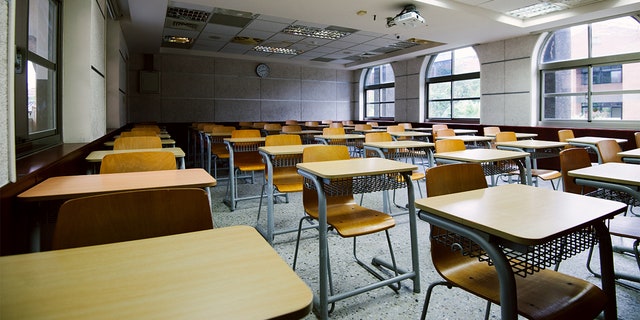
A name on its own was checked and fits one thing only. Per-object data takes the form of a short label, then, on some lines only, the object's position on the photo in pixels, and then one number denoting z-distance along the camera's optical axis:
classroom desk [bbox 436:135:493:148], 4.67
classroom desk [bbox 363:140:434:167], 3.79
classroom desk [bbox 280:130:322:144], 6.51
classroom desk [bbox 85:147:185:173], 2.47
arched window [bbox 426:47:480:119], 8.82
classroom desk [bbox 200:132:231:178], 5.11
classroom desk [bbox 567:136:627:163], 4.30
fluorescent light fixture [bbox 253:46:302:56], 9.64
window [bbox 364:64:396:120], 11.61
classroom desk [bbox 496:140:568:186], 3.86
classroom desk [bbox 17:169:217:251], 1.47
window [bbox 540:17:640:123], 6.08
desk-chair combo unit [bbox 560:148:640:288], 1.98
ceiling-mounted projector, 5.35
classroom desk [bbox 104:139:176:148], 3.69
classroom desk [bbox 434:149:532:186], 2.87
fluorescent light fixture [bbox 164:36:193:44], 8.48
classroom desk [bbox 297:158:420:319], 1.96
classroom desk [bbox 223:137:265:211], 4.11
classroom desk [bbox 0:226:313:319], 0.62
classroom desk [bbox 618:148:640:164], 2.80
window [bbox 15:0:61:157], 2.03
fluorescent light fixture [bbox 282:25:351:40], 7.48
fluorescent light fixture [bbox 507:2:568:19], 5.80
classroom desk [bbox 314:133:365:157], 5.01
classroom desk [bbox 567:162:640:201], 1.81
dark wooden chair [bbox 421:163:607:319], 1.22
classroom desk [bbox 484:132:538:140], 5.63
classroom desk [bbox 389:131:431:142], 5.51
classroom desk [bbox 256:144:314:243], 3.11
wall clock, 11.10
